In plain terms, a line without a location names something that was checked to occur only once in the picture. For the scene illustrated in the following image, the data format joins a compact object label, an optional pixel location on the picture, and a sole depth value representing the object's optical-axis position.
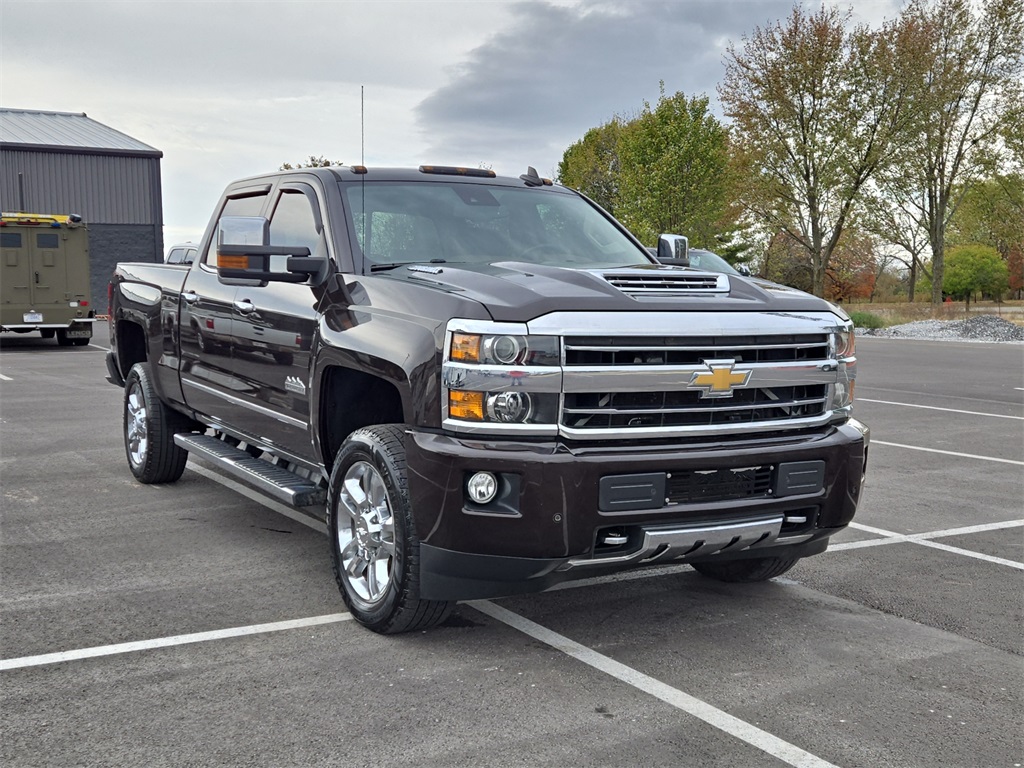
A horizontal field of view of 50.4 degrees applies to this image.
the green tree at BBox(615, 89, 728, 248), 43.41
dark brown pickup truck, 4.04
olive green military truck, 23.22
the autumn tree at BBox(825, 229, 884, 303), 77.81
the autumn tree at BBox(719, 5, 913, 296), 42.84
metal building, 47.56
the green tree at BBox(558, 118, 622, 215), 60.22
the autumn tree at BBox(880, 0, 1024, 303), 41.91
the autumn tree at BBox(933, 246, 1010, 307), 82.69
